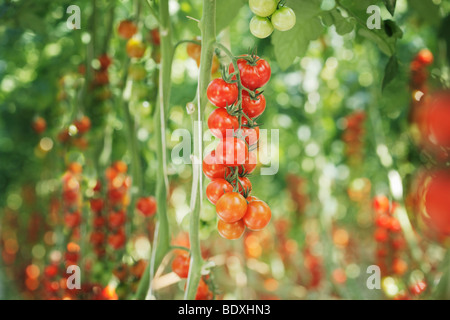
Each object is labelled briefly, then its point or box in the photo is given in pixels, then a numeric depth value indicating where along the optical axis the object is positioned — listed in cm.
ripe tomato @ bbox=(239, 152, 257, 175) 54
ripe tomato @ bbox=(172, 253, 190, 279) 75
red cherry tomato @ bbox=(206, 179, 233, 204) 53
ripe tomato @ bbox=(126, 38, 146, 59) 91
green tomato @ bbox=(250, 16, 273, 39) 51
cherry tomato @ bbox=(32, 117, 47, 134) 158
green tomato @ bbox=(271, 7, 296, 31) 50
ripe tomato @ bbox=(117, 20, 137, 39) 93
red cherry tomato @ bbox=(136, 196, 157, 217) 100
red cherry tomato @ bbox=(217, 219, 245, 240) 53
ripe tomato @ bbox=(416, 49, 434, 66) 102
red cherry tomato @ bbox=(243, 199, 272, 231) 52
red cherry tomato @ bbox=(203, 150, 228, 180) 52
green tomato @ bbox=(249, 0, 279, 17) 49
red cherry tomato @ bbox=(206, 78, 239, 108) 50
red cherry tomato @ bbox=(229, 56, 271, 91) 52
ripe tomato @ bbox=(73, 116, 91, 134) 113
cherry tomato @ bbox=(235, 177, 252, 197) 53
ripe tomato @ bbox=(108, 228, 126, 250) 108
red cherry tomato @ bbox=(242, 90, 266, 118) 52
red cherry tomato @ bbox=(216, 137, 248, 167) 49
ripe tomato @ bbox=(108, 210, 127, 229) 108
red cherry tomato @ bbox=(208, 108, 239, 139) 50
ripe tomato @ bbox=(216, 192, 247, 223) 50
